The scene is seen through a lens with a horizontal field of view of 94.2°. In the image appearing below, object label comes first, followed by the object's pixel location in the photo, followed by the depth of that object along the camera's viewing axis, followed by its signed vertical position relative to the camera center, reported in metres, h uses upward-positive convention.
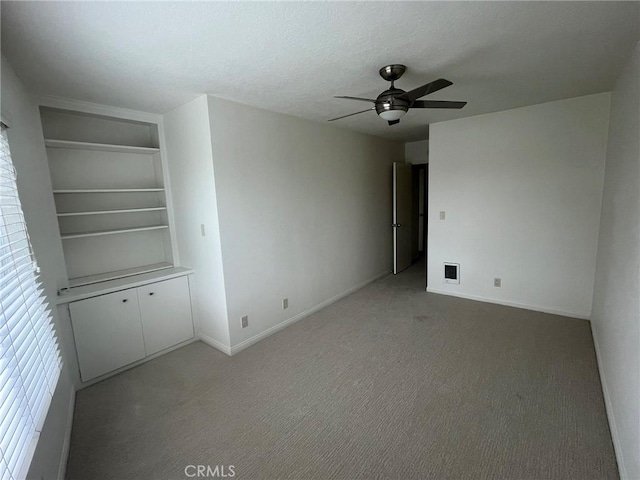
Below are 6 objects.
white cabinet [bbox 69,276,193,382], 2.49 -1.09
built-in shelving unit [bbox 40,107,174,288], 2.73 +0.11
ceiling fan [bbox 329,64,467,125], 2.03 +0.64
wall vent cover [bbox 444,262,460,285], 4.15 -1.15
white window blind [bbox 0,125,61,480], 1.08 -0.61
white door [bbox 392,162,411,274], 4.93 -0.37
